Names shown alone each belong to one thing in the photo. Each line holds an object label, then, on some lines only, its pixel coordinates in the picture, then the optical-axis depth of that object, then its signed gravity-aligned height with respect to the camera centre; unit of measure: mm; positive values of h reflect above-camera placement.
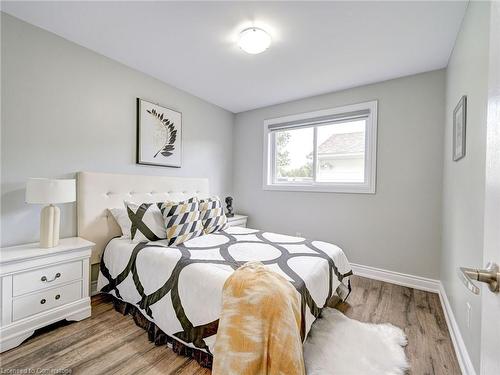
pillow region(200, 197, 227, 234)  2428 -352
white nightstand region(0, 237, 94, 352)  1499 -783
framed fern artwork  2607 +598
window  2863 +528
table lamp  1655 -131
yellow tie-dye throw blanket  1060 -723
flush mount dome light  1863 +1231
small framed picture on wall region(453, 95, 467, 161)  1579 +470
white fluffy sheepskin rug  1373 -1098
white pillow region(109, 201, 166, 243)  2070 -376
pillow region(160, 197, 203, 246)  2031 -354
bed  1420 -611
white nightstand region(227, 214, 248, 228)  3408 -562
